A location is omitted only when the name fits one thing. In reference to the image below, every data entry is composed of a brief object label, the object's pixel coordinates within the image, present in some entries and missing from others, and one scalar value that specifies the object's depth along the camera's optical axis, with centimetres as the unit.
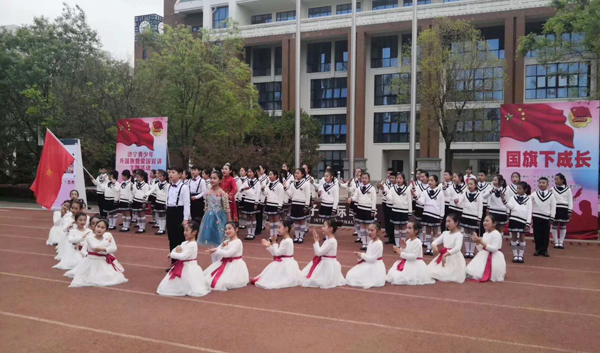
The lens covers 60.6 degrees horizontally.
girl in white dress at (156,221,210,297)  737
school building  3225
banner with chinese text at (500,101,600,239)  1289
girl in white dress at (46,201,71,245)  1070
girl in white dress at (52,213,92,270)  882
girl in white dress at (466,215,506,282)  856
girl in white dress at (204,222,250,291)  772
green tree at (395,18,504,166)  2475
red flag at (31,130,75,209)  1034
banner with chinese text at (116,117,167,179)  1609
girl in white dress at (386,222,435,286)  824
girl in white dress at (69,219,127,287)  798
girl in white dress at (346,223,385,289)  807
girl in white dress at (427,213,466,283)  851
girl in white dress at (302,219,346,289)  800
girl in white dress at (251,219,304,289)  796
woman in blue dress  877
